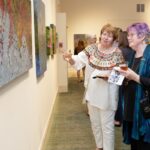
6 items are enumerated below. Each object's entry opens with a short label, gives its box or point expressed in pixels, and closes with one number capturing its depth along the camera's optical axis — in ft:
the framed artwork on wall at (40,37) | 11.05
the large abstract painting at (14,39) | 5.64
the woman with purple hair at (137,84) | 8.09
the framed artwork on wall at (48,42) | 16.05
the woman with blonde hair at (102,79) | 10.46
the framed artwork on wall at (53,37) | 18.98
